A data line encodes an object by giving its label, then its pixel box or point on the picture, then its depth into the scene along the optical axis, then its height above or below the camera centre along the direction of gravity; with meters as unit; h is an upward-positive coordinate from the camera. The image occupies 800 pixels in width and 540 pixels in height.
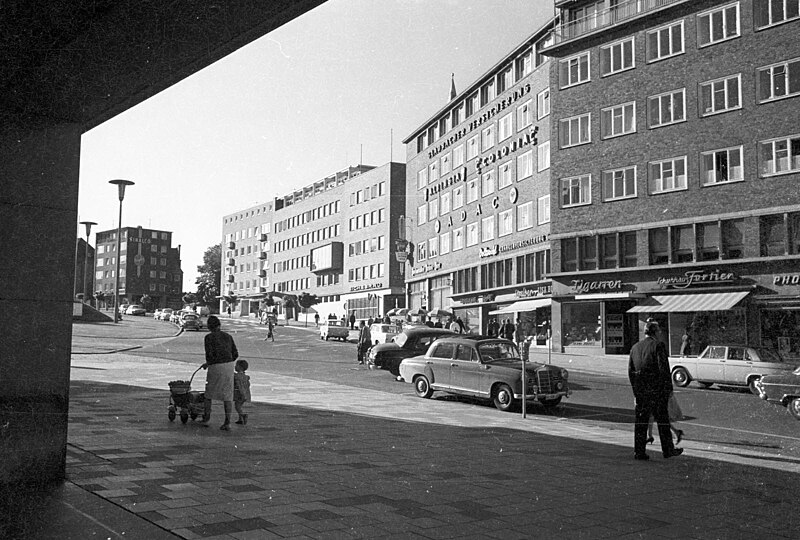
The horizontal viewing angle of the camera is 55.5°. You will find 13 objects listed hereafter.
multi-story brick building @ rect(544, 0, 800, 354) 32.66 +7.44
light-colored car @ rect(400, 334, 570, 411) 16.33 -1.12
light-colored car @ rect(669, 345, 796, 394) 21.72 -1.15
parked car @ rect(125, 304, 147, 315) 87.46 +1.04
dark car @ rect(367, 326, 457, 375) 24.73 -0.82
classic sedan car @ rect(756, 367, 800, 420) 15.71 -1.31
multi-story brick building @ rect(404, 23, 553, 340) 46.12 +9.11
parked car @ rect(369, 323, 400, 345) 37.52 -0.49
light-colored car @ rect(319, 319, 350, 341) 50.53 -0.63
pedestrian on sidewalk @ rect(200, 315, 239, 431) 11.66 -0.69
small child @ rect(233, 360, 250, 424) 12.48 -1.08
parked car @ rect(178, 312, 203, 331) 54.19 -0.16
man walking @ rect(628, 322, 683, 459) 10.09 -0.83
